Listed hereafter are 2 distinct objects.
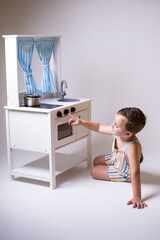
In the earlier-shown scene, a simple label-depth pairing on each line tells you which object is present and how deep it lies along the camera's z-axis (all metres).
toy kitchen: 3.20
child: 3.05
